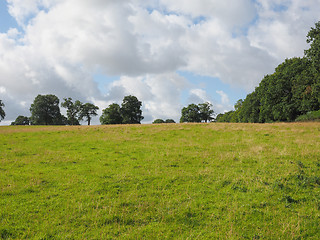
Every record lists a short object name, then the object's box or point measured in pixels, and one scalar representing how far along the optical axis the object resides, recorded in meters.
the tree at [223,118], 138.23
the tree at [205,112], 120.00
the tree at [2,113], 72.94
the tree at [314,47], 29.57
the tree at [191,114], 116.94
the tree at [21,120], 109.19
